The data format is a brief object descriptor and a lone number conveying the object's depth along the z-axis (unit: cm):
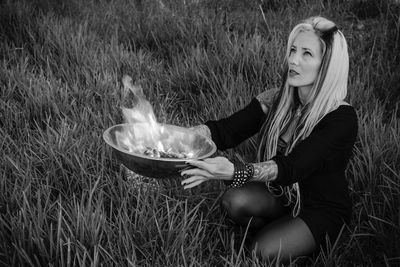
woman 171
